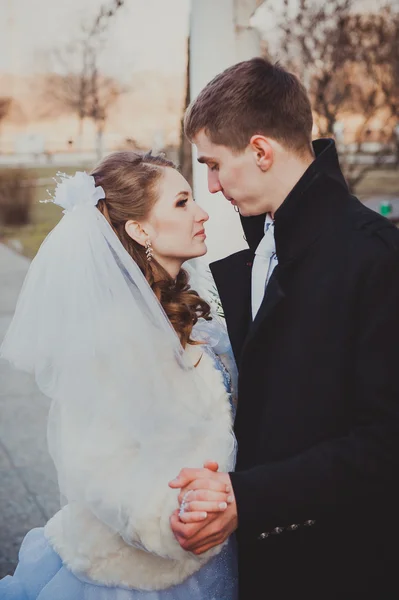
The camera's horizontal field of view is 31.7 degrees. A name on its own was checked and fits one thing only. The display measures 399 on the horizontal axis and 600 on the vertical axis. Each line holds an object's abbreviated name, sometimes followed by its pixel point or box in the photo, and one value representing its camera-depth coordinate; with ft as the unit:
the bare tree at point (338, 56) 32.12
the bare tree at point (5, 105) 46.32
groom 5.57
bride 6.57
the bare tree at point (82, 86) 40.40
